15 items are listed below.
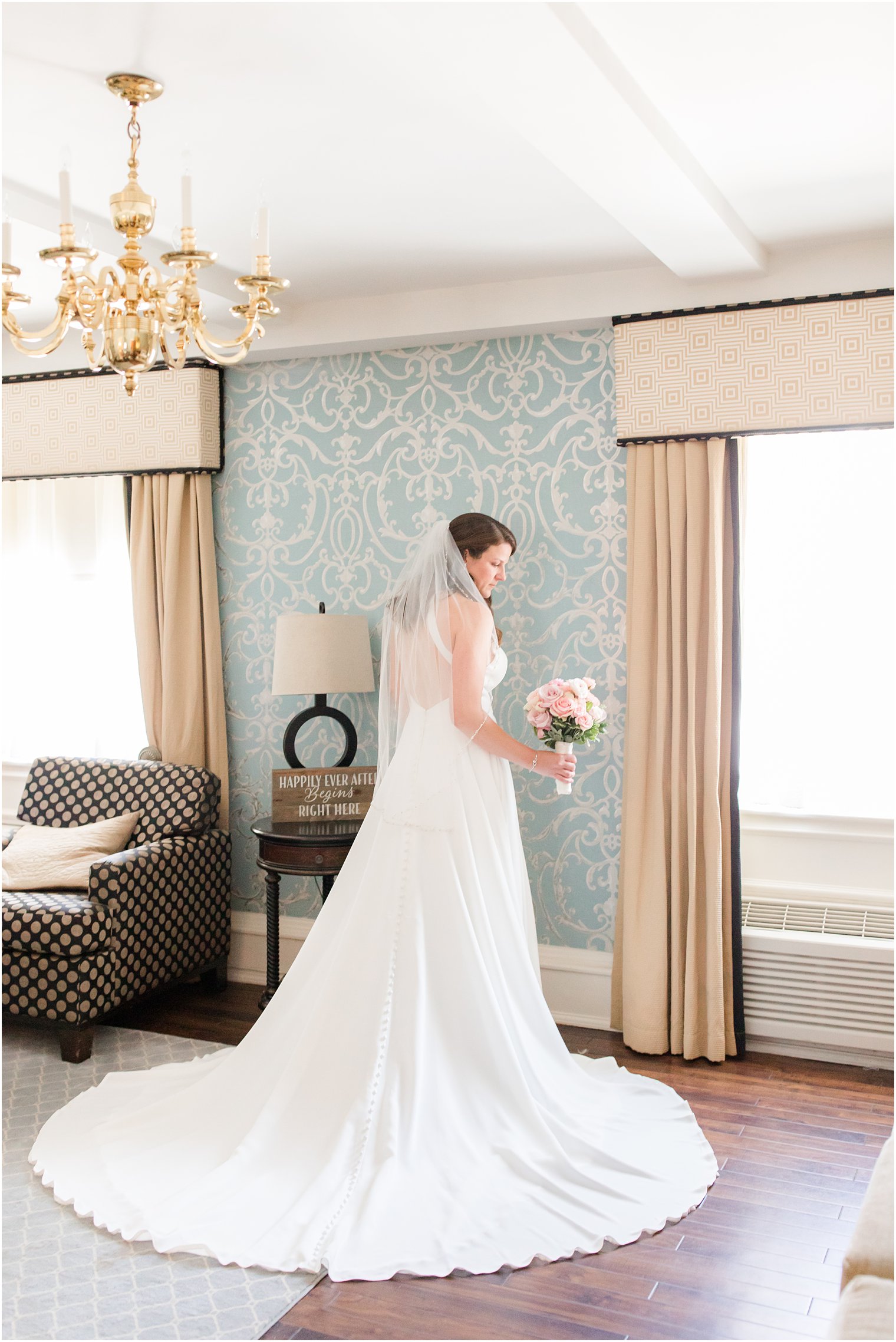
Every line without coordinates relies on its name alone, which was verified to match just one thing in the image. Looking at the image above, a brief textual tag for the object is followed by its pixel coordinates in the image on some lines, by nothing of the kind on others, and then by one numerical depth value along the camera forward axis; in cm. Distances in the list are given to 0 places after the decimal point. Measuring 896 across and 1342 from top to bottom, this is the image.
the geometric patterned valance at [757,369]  362
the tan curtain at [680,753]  382
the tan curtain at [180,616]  470
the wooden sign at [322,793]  416
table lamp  414
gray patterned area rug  229
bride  260
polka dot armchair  374
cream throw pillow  411
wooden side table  395
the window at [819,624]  396
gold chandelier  239
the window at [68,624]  511
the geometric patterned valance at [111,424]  464
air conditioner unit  377
